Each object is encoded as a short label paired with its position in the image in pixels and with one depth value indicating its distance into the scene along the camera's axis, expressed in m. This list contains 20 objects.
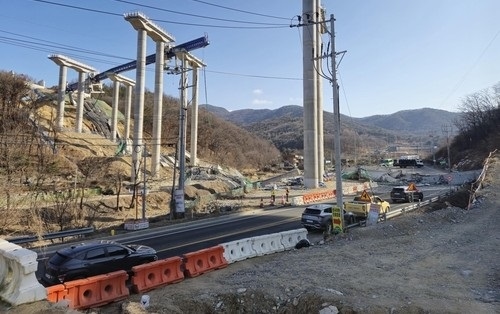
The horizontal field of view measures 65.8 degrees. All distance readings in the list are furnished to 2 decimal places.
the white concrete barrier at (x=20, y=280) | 7.97
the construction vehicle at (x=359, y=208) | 24.75
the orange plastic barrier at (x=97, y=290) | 9.32
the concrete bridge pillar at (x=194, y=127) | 69.88
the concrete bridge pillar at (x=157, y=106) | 57.09
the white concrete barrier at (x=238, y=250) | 13.85
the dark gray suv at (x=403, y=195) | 37.03
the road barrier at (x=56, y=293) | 8.81
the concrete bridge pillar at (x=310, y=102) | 53.69
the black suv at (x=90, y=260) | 11.20
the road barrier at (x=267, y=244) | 15.16
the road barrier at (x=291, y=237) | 16.56
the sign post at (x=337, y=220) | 19.05
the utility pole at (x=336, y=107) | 19.42
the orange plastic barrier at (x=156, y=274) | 10.79
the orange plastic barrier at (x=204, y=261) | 12.31
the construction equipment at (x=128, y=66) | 57.31
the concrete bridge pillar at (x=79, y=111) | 72.31
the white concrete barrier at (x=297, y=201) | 38.62
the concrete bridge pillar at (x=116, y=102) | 76.32
